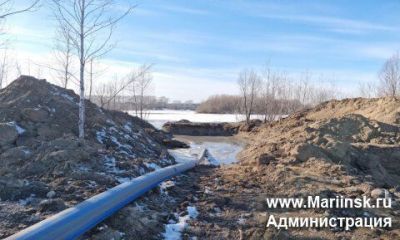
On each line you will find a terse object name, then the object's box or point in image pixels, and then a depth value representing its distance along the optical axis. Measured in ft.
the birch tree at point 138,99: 126.82
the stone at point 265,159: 38.37
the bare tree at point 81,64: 36.58
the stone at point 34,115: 38.93
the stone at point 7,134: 34.14
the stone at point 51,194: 21.56
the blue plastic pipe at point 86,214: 14.43
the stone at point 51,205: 19.20
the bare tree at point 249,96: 146.79
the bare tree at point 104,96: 107.73
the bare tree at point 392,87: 130.87
